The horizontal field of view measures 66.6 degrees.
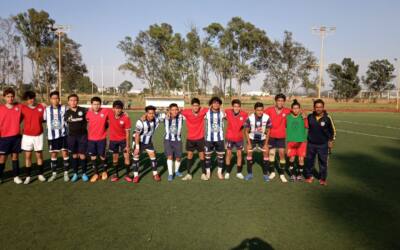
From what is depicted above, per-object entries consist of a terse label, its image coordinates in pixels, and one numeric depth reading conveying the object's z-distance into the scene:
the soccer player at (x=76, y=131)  6.72
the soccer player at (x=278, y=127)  7.14
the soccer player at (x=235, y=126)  7.16
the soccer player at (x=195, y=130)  7.19
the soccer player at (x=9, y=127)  6.44
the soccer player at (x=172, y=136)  7.12
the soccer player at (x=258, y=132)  7.11
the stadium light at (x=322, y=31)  28.92
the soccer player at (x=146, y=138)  6.90
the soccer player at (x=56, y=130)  6.78
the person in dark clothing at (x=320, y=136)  6.81
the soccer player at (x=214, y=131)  7.18
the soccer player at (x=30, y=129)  6.66
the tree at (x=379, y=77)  60.91
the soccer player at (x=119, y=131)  6.88
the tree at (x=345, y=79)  59.84
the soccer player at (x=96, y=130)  6.80
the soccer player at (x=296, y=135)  7.09
